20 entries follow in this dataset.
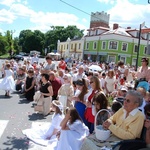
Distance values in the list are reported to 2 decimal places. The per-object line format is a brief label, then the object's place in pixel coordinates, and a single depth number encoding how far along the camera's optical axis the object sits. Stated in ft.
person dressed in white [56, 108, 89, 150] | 11.72
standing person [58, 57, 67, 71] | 35.64
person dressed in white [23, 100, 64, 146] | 14.23
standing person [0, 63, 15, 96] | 26.70
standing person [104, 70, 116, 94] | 25.88
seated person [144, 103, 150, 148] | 8.30
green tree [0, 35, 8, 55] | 144.67
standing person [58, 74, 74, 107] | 20.00
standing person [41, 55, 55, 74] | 24.87
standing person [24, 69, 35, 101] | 26.85
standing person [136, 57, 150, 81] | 18.53
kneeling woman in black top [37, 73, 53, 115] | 20.31
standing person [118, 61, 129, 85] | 29.07
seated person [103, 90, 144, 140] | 8.66
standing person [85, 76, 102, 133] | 13.76
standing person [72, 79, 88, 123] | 15.02
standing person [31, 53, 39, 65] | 47.03
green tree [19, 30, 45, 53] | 231.38
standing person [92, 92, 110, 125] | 11.54
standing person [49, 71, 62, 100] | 23.29
